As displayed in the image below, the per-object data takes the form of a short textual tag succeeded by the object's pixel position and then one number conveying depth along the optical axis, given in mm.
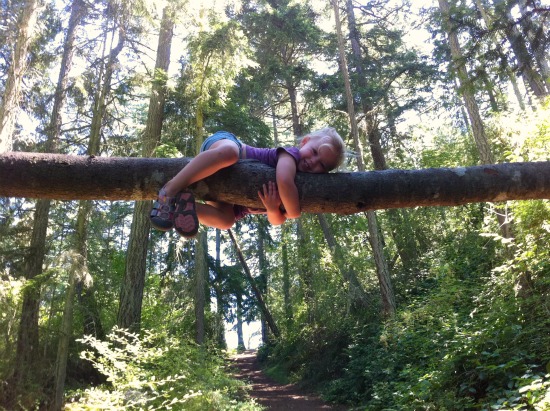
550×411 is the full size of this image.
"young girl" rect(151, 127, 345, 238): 2406
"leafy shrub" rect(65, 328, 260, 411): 5182
